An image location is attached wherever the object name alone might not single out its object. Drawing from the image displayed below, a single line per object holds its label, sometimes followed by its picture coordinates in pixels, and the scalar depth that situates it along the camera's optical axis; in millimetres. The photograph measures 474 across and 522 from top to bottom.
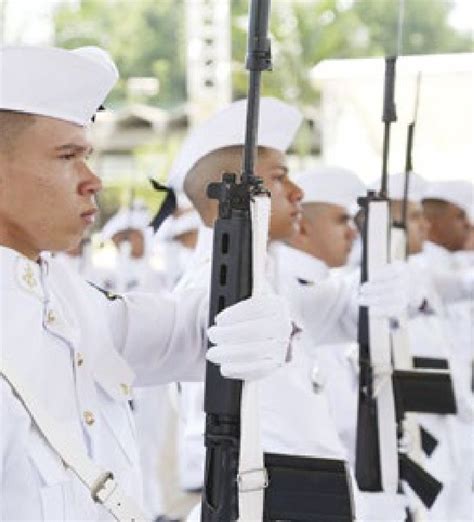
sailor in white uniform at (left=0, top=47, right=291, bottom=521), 3661
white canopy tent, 8881
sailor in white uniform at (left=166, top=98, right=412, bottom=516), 5825
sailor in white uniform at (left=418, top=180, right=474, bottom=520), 8826
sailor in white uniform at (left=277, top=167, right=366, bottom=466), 7279
